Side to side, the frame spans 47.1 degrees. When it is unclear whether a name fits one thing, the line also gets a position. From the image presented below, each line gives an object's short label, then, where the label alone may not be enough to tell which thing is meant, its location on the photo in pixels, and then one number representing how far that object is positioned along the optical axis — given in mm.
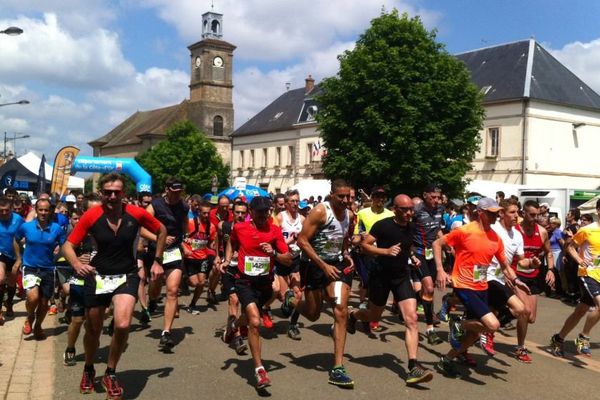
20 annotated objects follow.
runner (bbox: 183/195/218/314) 10773
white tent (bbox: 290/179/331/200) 35059
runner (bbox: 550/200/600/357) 8391
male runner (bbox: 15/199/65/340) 9047
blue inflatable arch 33000
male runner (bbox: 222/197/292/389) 7137
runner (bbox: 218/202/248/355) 7617
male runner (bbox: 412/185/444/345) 9484
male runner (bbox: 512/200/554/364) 8102
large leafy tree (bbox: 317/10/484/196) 35219
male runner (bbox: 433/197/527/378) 7129
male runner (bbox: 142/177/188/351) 8797
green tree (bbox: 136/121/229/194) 74438
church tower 95062
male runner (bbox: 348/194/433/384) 7156
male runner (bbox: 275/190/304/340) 10477
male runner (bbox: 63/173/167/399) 6113
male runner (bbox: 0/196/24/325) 9523
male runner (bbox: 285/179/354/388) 6859
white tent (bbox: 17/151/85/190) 33875
